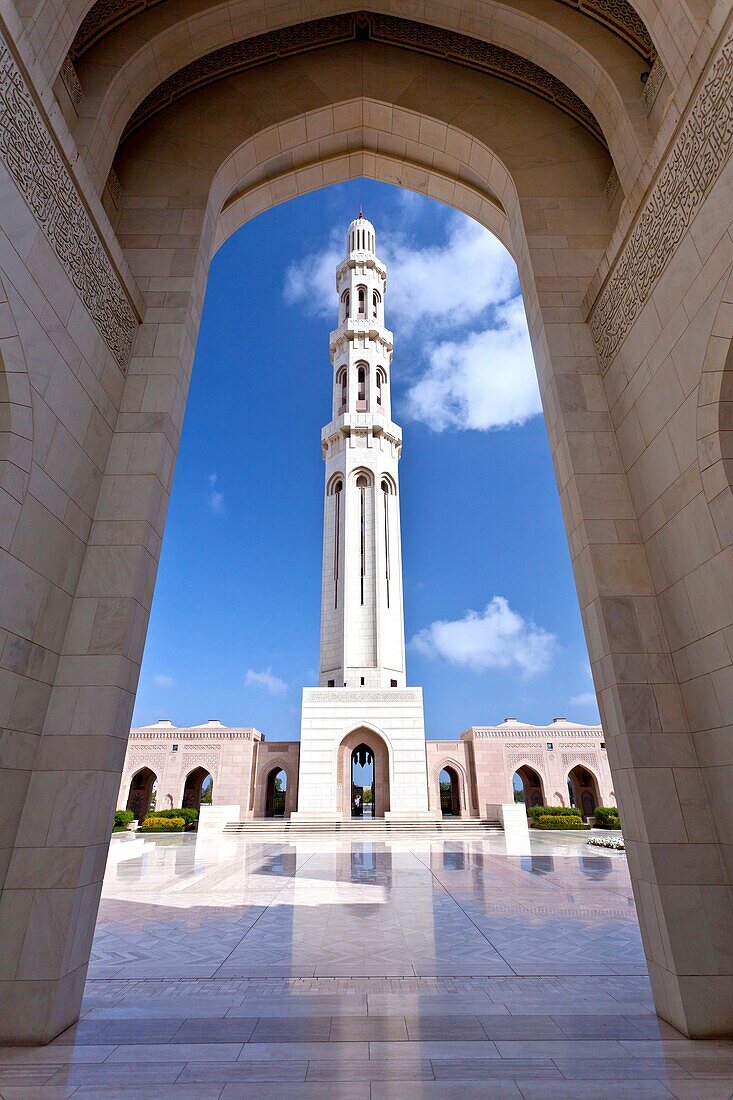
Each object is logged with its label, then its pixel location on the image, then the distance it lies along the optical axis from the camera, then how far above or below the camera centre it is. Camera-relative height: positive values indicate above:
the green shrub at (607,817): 20.23 +0.44
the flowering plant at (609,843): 13.41 -0.25
